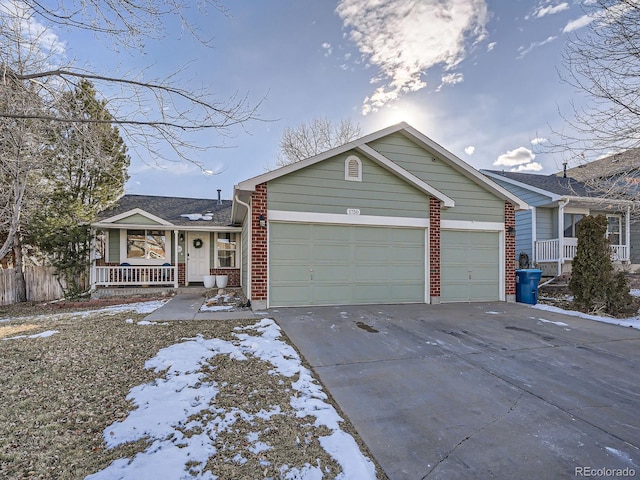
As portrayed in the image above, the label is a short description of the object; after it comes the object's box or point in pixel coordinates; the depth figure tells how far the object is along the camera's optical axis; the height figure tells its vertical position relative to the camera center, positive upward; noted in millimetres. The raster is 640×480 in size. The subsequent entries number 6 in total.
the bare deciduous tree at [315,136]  21859 +7347
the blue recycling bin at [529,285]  9359 -1115
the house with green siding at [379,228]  7840 +473
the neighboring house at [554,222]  13094 +1054
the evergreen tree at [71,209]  10695 +1253
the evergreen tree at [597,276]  7902 -744
